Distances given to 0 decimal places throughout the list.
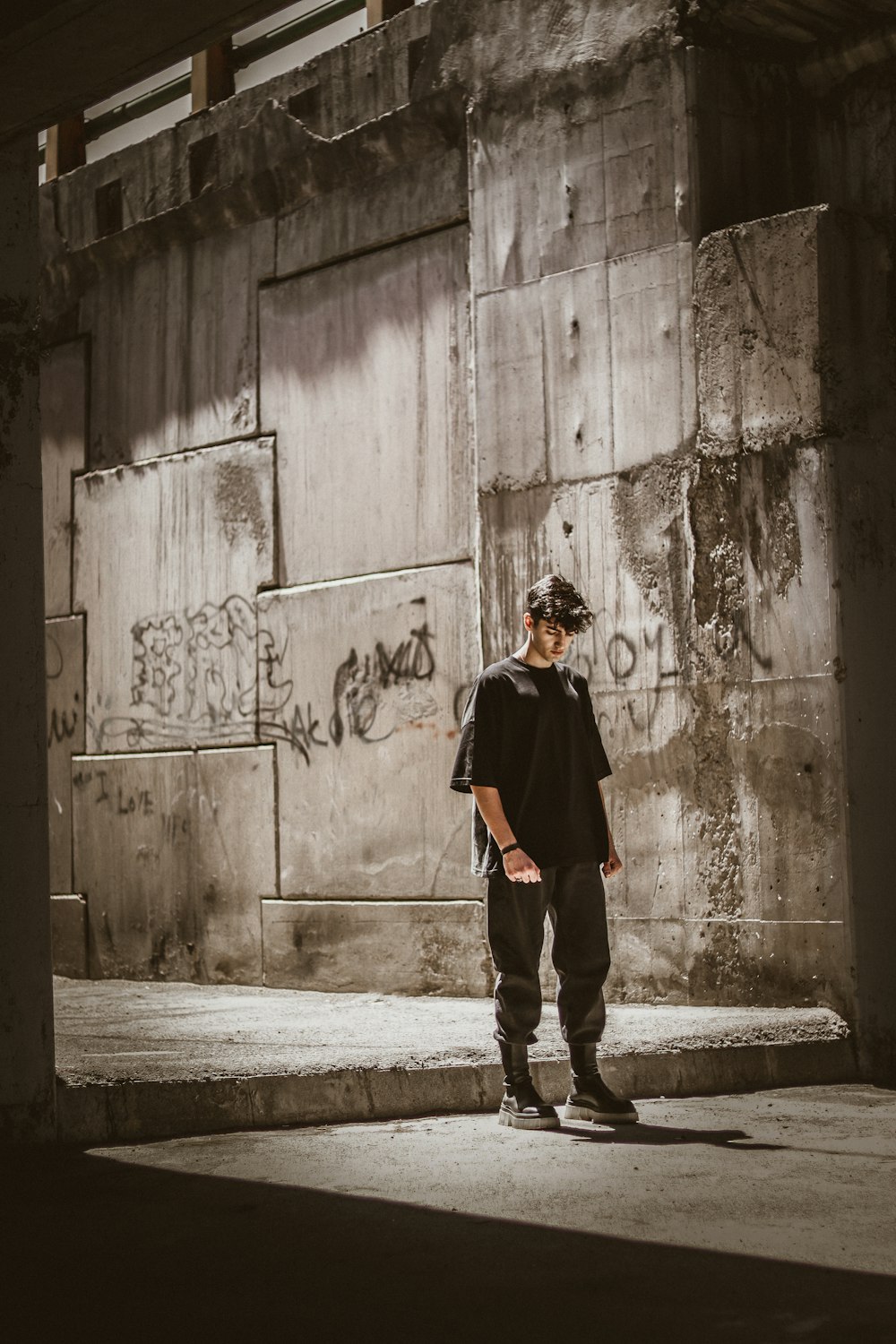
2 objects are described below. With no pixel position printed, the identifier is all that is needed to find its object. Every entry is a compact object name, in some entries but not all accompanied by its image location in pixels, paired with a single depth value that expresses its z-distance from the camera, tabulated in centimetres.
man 668
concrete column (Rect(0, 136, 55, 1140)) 624
